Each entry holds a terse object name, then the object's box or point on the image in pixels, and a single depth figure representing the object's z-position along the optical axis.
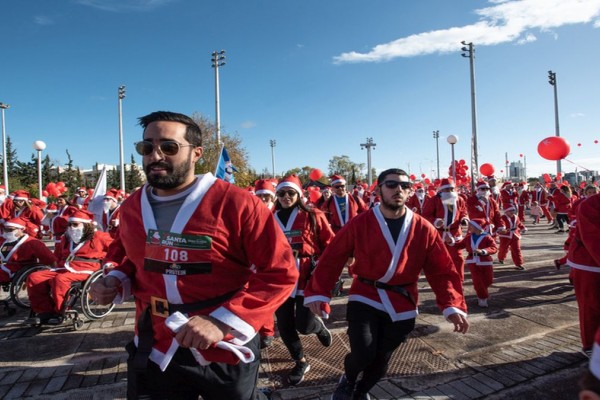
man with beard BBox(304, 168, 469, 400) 2.91
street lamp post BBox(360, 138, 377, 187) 45.06
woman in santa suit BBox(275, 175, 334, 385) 3.73
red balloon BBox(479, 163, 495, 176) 18.34
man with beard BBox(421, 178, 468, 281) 6.98
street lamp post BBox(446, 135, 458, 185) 17.47
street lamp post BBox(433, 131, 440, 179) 51.75
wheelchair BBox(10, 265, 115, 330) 5.34
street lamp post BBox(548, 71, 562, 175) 27.25
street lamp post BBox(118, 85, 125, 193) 24.91
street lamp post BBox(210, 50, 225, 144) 23.18
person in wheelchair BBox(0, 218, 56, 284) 6.12
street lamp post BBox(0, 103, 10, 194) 22.17
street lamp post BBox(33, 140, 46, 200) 17.33
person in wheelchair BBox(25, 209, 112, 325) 5.32
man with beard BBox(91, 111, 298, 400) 1.83
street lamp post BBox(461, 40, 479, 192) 19.55
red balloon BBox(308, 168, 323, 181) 18.28
